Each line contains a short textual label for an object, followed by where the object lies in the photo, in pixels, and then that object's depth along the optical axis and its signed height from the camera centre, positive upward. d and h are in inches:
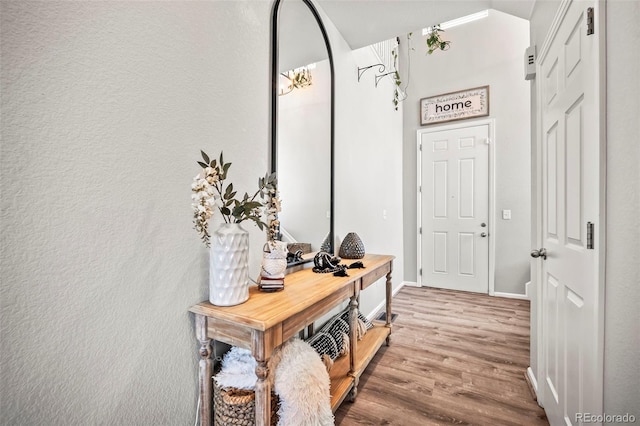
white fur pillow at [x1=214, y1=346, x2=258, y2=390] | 41.6 -24.4
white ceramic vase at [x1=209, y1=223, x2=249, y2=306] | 41.4 -8.0
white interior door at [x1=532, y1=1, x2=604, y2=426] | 38.7 -1.3
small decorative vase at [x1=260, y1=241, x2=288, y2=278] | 49.6 -8.8
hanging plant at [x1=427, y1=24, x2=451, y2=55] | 96.3 +59.6
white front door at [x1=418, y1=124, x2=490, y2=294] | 149.3 +2.0
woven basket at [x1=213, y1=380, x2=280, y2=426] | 40.4 -28.5
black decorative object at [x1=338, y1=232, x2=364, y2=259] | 84.7 -11.1
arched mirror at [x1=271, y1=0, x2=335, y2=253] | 61.7 +22.2
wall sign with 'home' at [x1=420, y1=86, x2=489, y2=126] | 149.7 +58.7
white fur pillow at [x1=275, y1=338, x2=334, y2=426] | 41.2 -26.9
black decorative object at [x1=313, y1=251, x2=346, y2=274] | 66.7 -12.6
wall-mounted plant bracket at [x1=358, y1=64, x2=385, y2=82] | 106.7 +54.4
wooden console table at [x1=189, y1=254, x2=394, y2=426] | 38.0 -16.6
